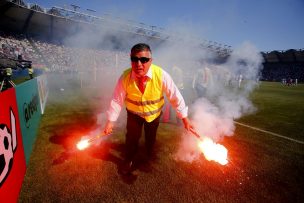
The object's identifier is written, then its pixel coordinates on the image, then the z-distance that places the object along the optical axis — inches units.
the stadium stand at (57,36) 1091.9
